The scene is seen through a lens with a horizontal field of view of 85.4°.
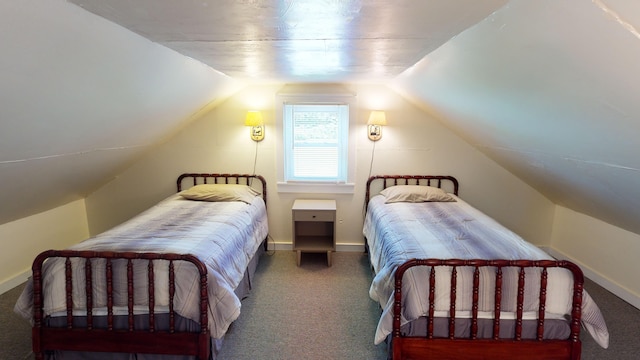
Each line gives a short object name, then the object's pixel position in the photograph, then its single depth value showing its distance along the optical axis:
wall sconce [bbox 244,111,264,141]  3.78
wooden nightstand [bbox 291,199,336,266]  3.67
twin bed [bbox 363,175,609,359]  1.96
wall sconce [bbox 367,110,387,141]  3.76
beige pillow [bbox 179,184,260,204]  3.58
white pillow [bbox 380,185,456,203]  3.61
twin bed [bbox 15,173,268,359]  2.00
